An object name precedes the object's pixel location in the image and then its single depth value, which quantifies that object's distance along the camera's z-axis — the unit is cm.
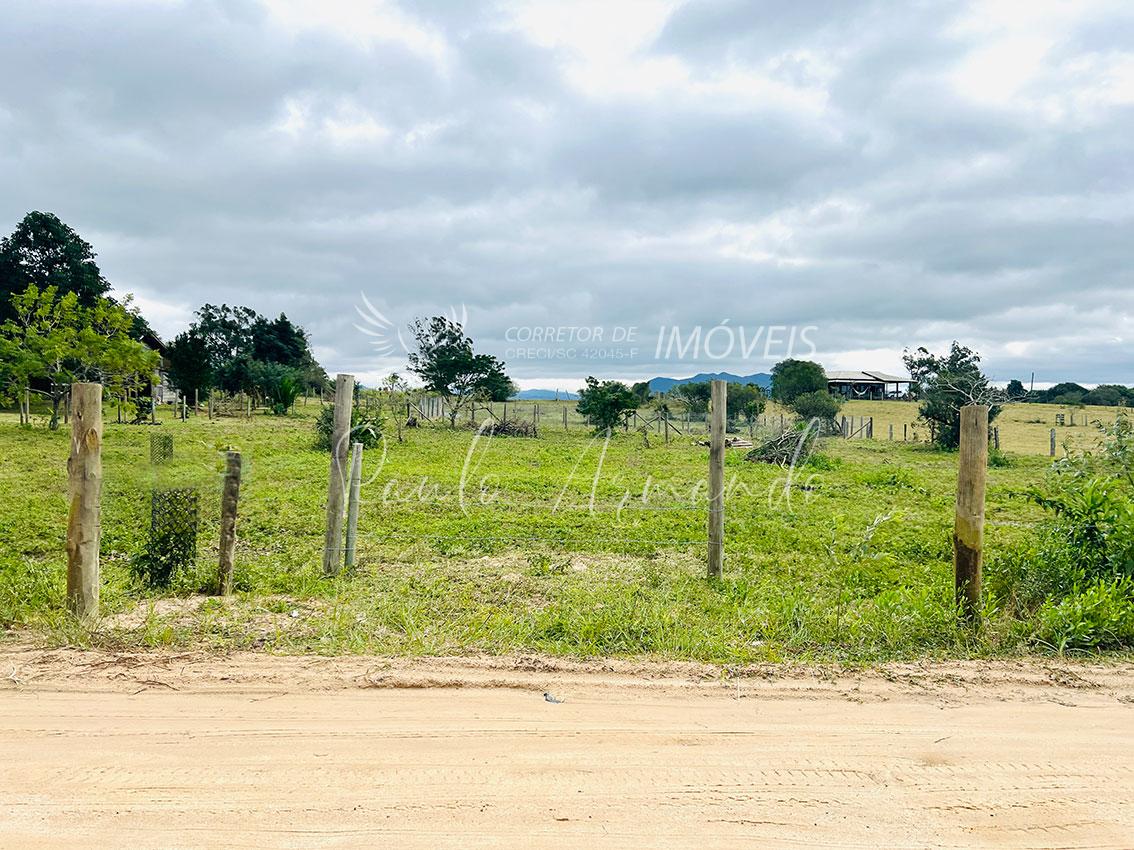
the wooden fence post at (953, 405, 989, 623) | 486
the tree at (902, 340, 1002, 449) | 2064
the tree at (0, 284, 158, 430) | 1911
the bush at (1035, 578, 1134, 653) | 453
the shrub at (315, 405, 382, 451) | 1717
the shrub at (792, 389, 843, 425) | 3080
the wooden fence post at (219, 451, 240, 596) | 555
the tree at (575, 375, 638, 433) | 2506
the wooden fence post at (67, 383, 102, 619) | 463
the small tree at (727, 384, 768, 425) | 2815
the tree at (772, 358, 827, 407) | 4028
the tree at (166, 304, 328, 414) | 2942
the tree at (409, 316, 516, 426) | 2841
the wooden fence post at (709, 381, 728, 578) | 621
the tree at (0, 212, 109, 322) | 3859
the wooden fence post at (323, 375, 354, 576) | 608
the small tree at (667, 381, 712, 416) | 2788
